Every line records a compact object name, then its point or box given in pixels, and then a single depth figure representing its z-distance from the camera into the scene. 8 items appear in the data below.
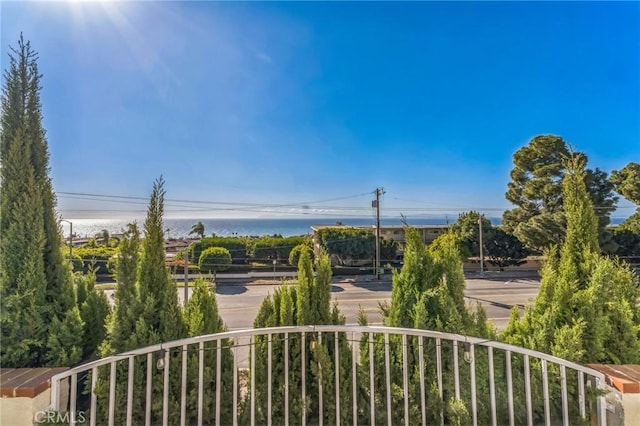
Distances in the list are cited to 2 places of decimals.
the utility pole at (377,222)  16.83
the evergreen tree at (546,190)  14.70
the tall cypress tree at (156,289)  2.05
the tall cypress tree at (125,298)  2.02
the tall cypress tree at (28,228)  2.07
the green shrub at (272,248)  19.73
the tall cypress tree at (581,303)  2.15
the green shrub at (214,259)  17.17
